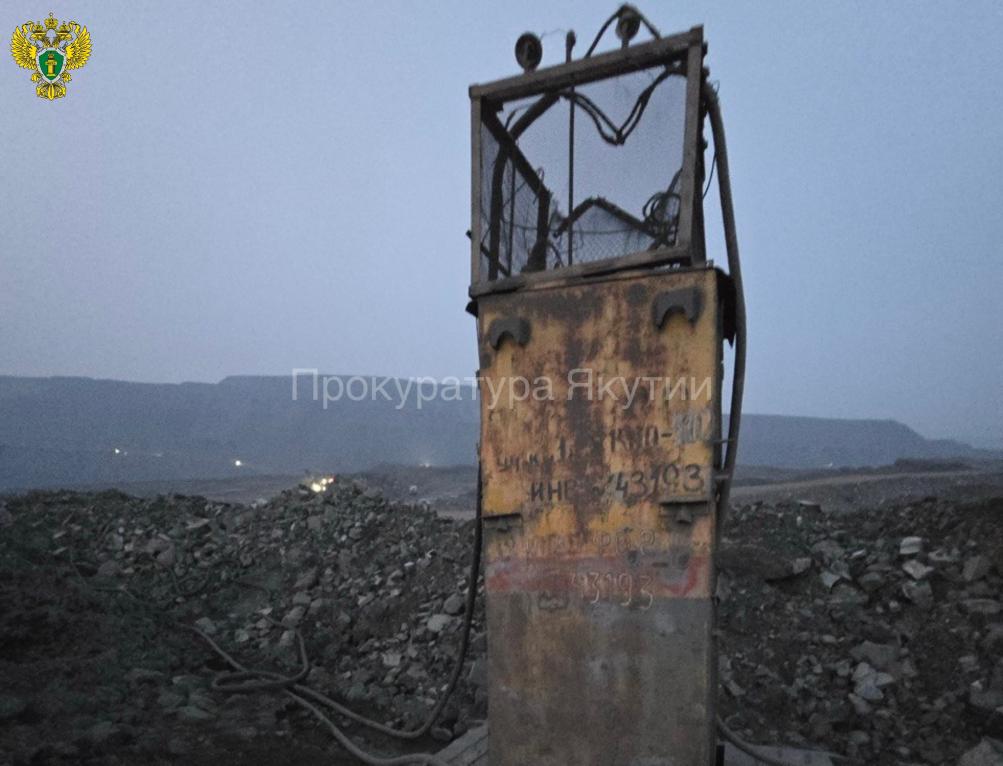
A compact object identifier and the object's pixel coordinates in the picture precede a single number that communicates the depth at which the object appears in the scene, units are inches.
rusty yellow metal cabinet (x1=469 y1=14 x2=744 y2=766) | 105.3
